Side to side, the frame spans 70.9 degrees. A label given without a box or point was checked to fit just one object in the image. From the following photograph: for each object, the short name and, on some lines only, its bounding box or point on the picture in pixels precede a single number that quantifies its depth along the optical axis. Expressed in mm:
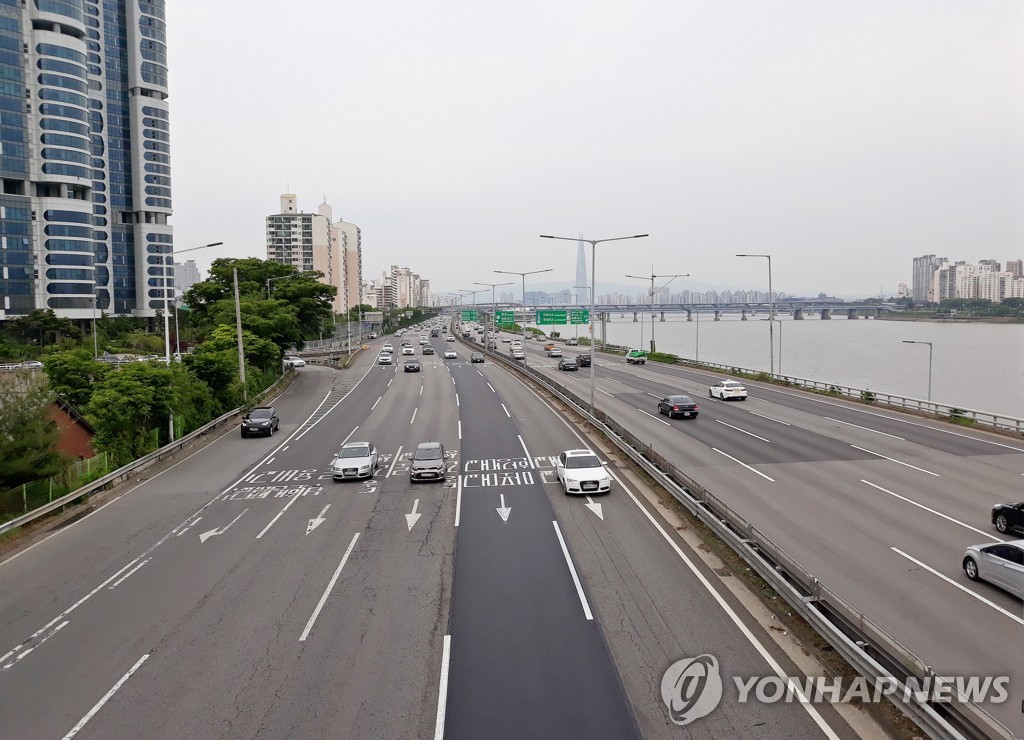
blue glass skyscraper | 93375
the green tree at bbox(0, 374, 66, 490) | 22906
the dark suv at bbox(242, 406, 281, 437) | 36875
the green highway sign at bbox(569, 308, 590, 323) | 83750
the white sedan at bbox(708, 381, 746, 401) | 46469
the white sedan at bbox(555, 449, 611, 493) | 23391
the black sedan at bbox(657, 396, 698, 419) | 39656
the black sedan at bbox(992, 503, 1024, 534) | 17906
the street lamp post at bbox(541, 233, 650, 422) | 36569
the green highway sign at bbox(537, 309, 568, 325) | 81744
